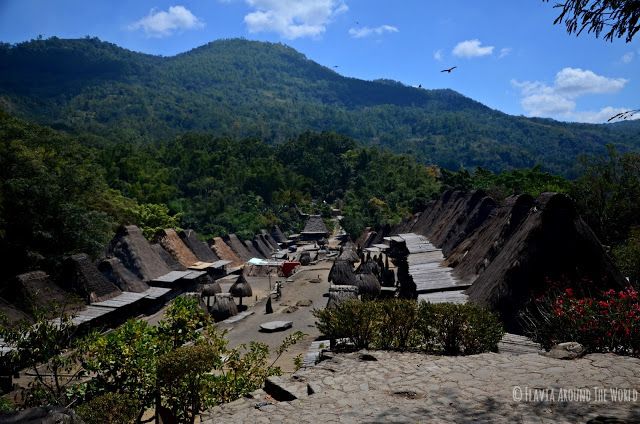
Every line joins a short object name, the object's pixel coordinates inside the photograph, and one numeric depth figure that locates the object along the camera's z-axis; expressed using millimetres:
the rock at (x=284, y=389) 6691
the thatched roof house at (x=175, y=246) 31516
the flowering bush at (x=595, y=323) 6410
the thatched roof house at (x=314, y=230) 58656
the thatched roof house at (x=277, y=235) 57756
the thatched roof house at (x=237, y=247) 41594
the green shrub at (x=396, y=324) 8289
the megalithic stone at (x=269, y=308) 21000
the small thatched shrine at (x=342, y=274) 22969
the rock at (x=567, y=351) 6496
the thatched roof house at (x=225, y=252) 38625
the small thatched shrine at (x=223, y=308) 21000
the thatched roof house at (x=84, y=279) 18312
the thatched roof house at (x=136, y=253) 24547
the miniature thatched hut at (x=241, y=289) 25531
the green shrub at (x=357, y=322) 8609
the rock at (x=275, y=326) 17580
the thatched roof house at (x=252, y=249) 44716
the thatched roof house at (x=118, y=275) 21594
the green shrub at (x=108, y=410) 6246
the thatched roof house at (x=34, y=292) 15695
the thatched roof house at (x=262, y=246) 47144
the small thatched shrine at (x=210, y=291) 25953
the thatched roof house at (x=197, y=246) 34375
